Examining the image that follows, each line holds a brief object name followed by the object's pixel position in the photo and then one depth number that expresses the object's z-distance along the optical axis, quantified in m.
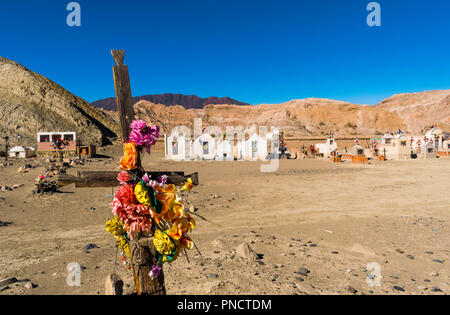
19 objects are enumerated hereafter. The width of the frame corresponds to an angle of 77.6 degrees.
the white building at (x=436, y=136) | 33.88
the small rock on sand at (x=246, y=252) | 5.46
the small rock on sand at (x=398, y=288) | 4.27
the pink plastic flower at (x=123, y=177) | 2.50
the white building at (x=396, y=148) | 29.84
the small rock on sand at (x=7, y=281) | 4.36
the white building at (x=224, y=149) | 29.94
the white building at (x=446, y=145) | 33.44
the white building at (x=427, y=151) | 29.62
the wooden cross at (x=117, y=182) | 2.59
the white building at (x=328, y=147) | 33.17
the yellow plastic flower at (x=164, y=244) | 2.46
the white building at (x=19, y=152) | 25.47
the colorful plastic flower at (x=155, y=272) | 2.60
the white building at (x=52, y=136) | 29.53
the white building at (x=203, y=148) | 29.06
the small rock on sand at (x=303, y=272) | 4.81
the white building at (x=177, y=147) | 29.17
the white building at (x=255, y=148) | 30.17
